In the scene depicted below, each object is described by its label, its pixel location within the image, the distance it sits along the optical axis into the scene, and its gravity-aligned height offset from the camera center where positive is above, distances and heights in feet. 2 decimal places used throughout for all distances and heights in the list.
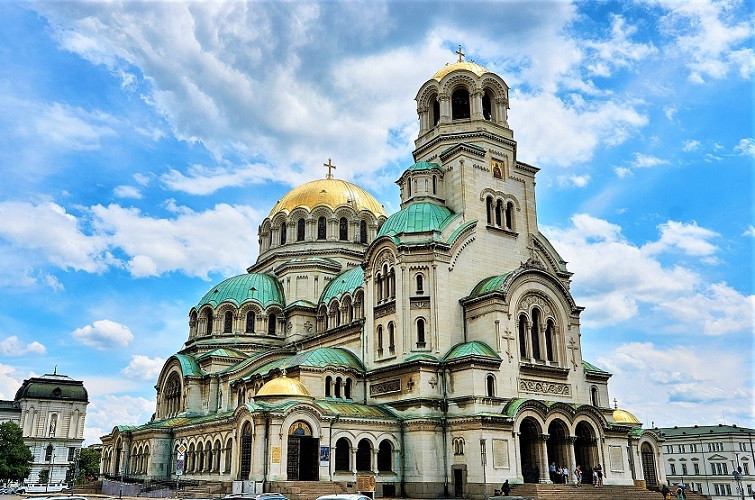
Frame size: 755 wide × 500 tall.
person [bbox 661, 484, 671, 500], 122.87 -1.98
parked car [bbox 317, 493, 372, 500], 73.92 -1.34
